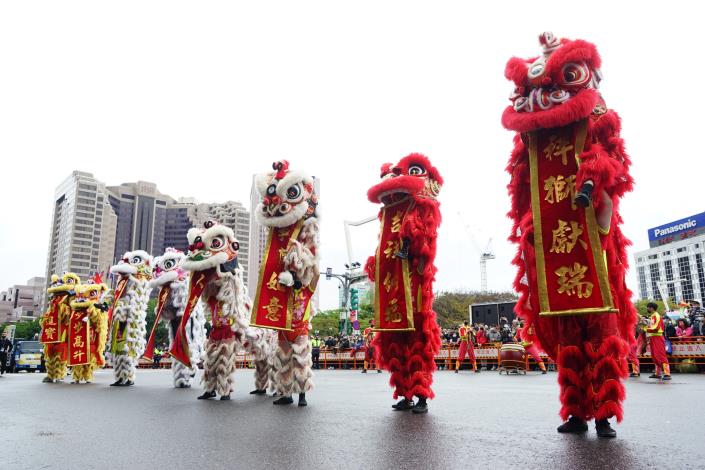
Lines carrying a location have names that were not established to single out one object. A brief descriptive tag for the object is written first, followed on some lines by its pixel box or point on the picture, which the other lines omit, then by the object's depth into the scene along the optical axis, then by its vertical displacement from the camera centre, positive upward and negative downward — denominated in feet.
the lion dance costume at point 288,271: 20.30 +2.70
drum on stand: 44.70 -1.85
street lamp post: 103.09 +11.50
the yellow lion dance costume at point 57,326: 35.58 +1.03
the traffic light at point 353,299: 99.71 +7.26
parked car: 76.18 -1.98
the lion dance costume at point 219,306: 22.95 +1.50
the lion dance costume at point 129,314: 32.45 +1.63
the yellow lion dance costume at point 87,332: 34.99 +0.61
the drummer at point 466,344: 52.54 -0.77
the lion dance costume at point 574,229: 12.24 +2.59
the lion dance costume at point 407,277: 18.03 +2.11
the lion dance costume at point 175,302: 30.89 +2.19
